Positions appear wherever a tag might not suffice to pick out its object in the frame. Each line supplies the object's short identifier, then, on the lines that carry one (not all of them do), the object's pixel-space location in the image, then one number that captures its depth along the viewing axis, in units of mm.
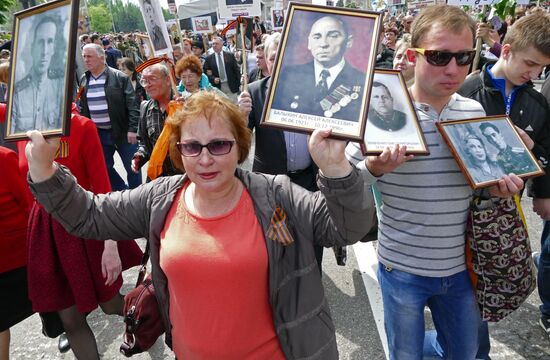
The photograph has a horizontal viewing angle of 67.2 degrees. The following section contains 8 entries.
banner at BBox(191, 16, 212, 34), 10930
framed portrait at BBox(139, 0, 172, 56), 3590
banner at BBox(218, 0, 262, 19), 4855
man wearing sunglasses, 1753
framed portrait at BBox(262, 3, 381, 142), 1387
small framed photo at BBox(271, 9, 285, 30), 7858
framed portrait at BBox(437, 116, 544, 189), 1730
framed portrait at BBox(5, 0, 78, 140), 1518
